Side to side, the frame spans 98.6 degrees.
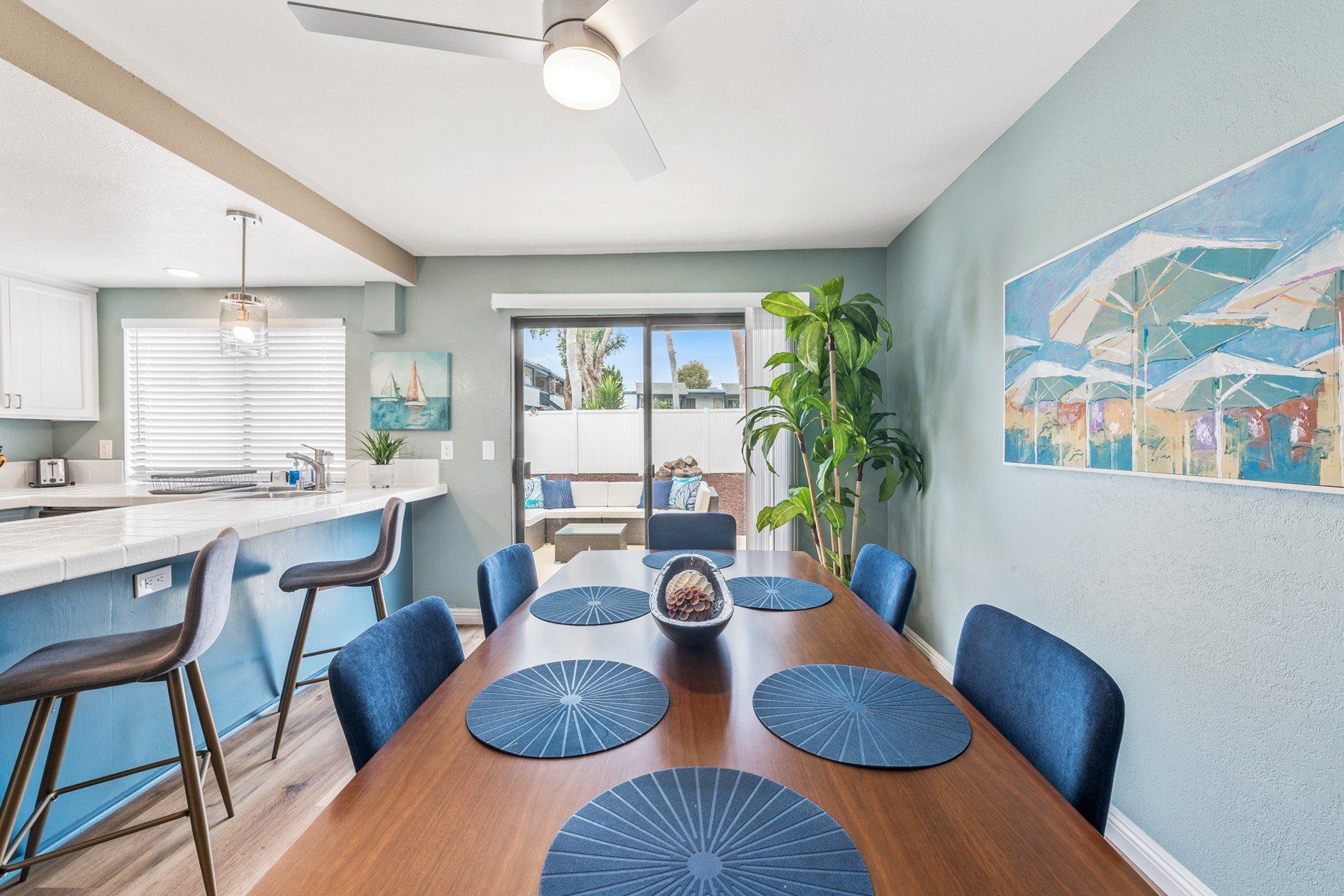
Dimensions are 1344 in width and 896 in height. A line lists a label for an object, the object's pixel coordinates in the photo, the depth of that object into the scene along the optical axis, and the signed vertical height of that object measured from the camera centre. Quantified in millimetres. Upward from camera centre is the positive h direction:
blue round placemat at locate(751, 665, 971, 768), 865 -462
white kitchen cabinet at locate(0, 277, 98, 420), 3316 +575
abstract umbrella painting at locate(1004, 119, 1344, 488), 1131 +257
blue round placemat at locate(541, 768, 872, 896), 606 -462
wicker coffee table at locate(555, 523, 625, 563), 3887 -642
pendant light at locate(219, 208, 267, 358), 2709 +576
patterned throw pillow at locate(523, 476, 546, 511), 3908 -337
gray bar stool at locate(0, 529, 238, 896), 1318 -533
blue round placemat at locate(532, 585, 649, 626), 1499 -448
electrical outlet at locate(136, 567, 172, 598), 1927 -459
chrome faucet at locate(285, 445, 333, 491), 3160 -137
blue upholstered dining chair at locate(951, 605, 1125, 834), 871 -456
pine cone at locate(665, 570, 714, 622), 1247 -344
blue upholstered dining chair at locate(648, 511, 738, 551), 2650 -411
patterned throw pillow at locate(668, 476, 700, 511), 3898 -321
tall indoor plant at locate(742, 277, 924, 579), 2902 +177
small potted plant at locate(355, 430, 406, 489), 3643 -80
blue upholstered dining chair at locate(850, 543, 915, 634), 1626 -433
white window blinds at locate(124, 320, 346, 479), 3883 +313
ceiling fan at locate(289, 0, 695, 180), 1295 +961
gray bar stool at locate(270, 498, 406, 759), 2273 -526
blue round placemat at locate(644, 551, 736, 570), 2061 -429
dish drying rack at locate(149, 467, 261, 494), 3113 -208
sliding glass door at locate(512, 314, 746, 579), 3840 +140
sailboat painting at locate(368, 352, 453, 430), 3734 +352
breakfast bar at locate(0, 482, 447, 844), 1560 -494
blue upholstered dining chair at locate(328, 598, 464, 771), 953 -429
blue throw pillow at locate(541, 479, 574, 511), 3947 -345
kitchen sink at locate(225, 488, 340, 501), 2786 -252
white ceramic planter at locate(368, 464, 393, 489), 3639 -193
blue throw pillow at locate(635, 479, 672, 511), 3908 -340
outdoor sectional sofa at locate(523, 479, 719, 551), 3922 -454
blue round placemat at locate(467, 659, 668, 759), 897 -460
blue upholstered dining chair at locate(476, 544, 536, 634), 1635 -429
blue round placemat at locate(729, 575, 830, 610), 1617 -448
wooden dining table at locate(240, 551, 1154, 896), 620 -468
